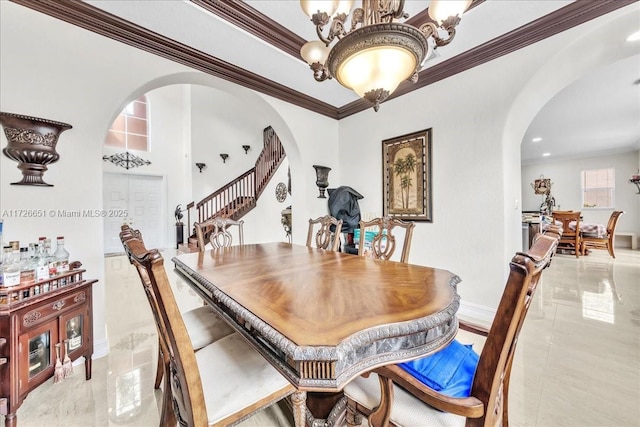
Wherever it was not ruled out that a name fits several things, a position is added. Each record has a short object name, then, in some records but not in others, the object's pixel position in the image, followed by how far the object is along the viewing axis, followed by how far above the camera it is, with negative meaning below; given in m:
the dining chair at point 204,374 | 0.74 -0.64
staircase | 5.95 +0.52
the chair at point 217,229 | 2.37 -0.14
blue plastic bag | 0.80 -0.55
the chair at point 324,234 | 2.50 -0.21
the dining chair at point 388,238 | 1.95 -0.21
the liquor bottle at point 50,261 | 1.62 -0.29
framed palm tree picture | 2.98 +0.45
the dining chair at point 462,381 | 0.66 -0.54
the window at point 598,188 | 7.04 +0.59
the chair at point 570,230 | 5.55 -0.46
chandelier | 1.23 +0.86
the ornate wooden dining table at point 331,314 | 0.66 -0.33
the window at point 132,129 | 6.02 +2.13
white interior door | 6.04 +0.29
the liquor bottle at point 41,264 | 1.53 -0.29
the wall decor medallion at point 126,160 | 5.93 +1.35
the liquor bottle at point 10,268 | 1.38 -0.28
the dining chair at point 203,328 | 1.42 -0.67
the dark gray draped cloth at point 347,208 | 3.60 +0.07
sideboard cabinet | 1.29 -0.67
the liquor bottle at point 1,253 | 1.48 -0.20
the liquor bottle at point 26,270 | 1.47 -0.31
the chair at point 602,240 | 5.48 -0.69
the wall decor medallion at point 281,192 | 5.68 +0.49
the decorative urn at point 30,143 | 1.71 +0.51
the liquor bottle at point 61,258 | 1.69 -0.27
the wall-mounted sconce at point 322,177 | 3.71 +0.53
